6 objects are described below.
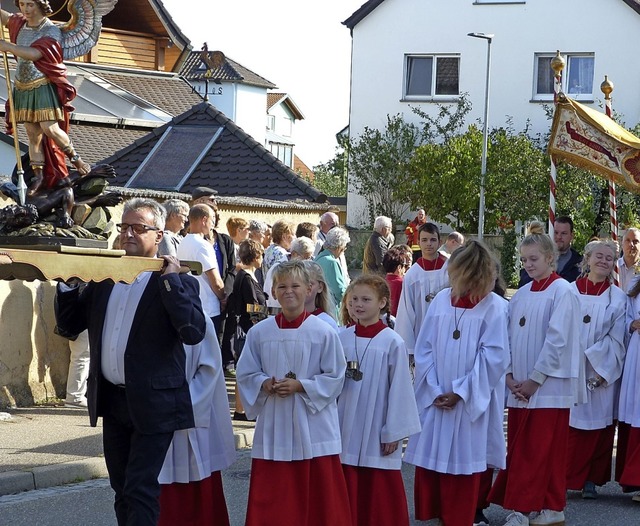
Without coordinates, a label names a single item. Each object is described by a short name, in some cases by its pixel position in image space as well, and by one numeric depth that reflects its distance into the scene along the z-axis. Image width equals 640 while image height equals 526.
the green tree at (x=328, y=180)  68.66
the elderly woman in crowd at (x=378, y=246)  13.09
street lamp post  32.75
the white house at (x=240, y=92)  60.84
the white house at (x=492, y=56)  36.12
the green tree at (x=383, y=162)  37.48
